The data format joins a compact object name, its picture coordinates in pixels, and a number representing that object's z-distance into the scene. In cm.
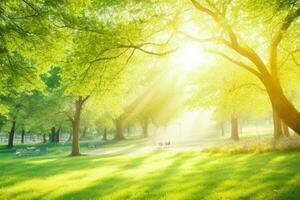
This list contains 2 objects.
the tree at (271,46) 1289
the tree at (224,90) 2039
